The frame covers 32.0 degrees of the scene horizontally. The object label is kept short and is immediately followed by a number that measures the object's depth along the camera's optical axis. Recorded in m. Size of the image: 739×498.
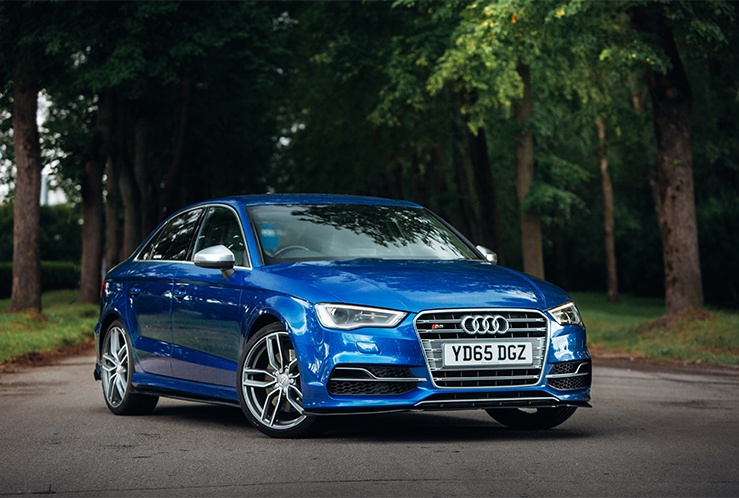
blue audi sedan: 8.05
